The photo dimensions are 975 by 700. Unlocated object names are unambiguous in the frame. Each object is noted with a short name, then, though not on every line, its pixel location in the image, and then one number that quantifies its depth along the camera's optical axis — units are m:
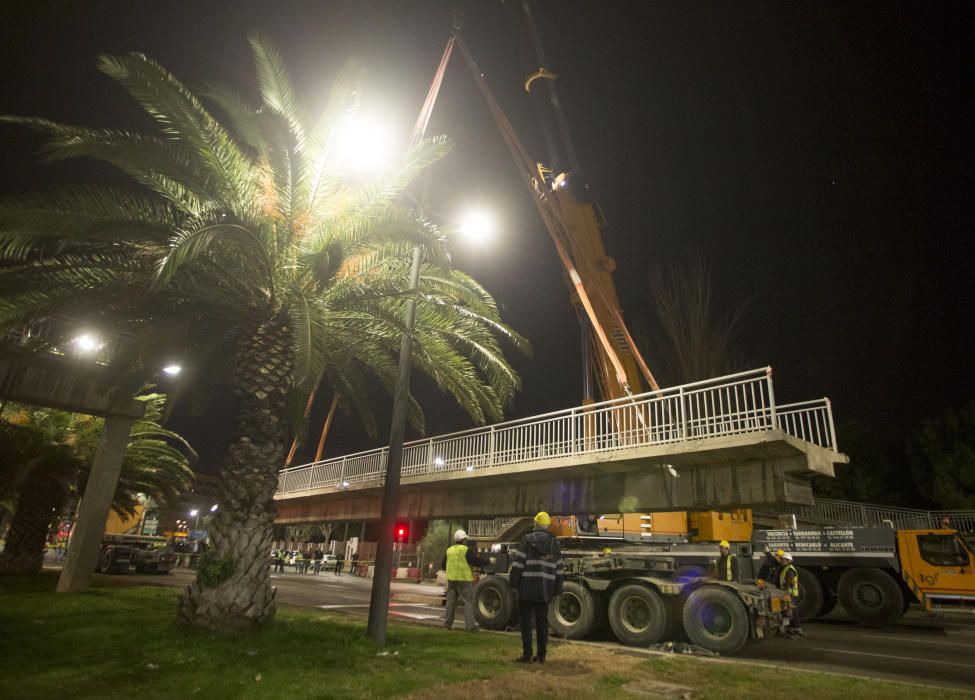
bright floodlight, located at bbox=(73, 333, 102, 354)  13.12
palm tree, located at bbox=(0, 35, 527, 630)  8.05
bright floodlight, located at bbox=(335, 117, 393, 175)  9.30
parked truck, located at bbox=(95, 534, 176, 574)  21.36
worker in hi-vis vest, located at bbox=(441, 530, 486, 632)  10.55
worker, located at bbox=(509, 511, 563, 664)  7.15
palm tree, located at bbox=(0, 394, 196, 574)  15.34
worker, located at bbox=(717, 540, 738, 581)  10.30
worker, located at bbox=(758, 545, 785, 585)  11.26
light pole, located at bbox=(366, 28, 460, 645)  8.41
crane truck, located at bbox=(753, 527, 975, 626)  13.82
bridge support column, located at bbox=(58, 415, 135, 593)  12.73
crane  19.91
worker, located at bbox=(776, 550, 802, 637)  10.76
